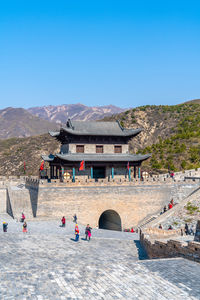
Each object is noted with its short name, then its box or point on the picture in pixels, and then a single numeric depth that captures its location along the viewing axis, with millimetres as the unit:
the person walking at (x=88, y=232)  25000
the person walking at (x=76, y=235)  24609
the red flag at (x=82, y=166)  36600
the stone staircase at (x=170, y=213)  32688
